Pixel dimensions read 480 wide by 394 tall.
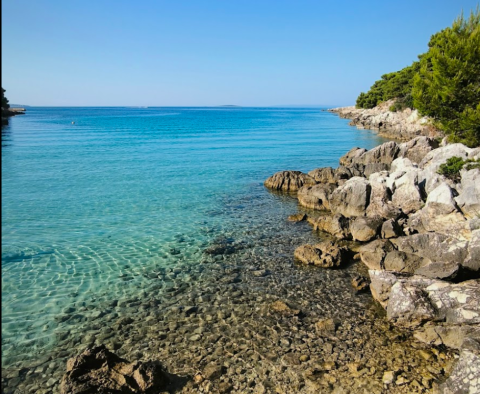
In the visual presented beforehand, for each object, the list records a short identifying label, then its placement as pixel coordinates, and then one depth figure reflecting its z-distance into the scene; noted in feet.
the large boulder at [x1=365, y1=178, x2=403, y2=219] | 58.80
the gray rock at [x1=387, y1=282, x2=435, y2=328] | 32.48
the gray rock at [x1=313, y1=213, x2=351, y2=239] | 56.54
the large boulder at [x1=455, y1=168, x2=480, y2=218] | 48.88
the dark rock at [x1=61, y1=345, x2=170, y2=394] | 25.96
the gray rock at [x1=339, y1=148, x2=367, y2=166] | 110.86
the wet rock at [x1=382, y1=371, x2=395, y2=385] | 26.98
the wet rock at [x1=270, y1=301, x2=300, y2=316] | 35.76
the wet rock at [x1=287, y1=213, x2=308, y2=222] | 64.08
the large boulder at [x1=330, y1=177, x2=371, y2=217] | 64.18
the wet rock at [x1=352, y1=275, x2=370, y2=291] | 40.38
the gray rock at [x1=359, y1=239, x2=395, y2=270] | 44.70
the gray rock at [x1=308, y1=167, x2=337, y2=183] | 88.17
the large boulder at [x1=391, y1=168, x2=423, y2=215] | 60.18
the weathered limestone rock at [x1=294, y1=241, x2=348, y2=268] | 45.88
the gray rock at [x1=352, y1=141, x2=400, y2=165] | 102.83
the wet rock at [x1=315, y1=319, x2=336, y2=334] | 33.05
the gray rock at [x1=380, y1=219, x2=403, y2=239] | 52.70
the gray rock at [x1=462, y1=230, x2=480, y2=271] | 38.99
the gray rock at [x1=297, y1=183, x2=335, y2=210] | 72.33
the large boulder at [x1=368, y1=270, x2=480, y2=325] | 31.76
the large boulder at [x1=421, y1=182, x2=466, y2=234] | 49.49
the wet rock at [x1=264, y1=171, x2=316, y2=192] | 85.71
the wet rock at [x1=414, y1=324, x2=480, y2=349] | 30.25
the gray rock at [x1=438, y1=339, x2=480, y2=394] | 23.65
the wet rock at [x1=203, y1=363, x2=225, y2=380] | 28.02
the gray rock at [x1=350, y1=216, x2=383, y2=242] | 53.78
